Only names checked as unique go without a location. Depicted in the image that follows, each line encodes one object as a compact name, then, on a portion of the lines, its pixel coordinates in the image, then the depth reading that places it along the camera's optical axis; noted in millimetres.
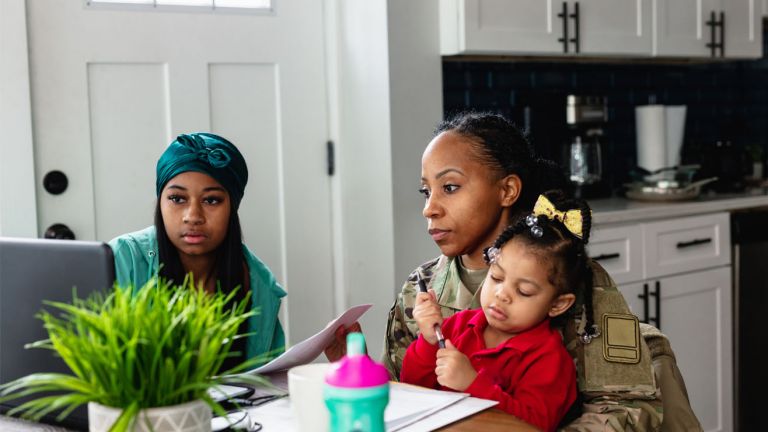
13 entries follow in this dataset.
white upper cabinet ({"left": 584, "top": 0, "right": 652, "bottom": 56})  3305
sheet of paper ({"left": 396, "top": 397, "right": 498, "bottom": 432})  1218
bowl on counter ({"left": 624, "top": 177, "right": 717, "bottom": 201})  3449
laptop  1140
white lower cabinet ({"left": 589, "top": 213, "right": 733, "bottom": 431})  3189
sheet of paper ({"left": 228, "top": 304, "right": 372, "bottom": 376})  1467
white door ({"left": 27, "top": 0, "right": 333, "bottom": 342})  2646
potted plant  938
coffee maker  3543
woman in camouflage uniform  1507
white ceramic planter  965
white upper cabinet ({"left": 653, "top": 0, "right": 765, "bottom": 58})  3562
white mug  1104
